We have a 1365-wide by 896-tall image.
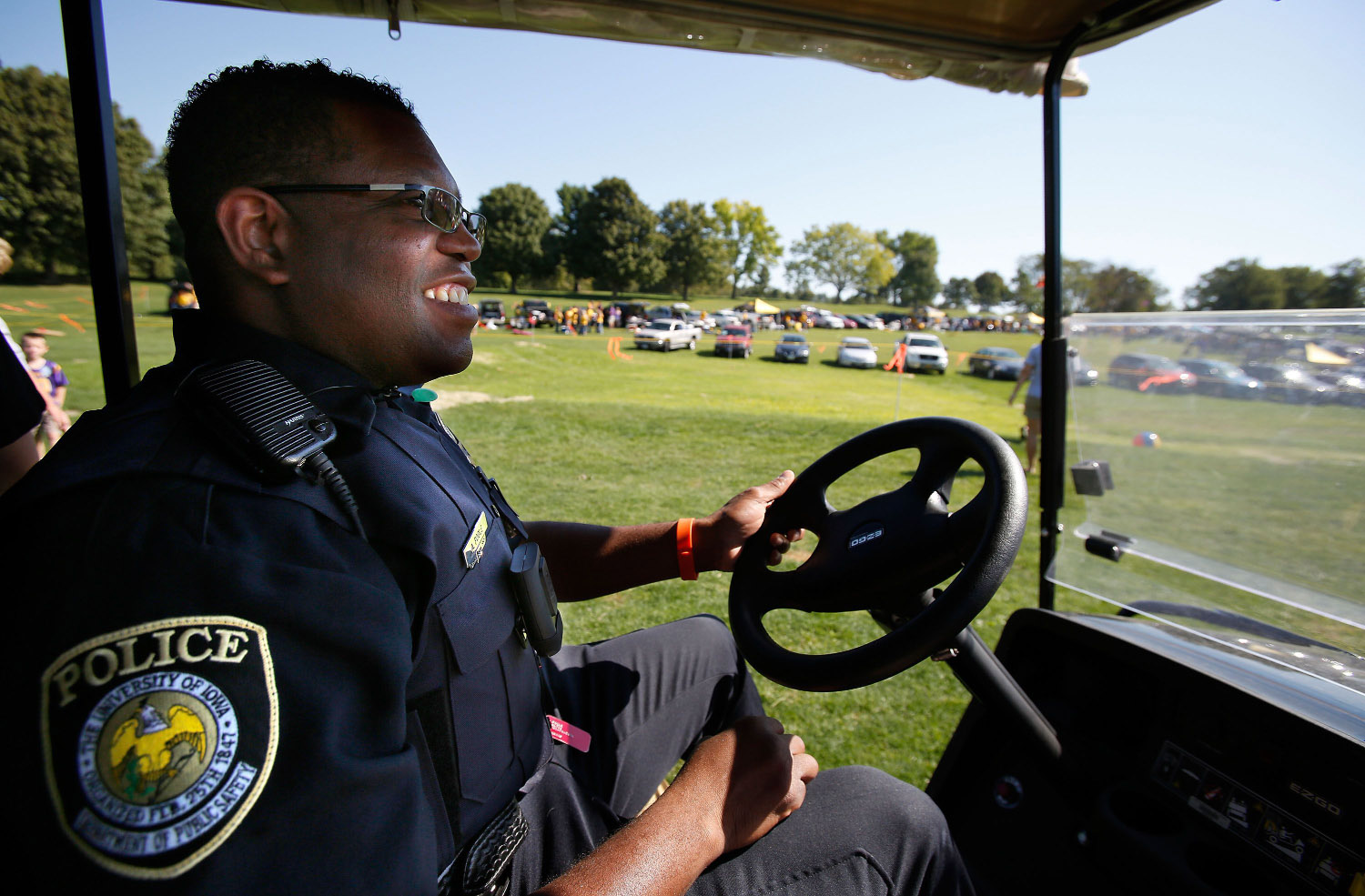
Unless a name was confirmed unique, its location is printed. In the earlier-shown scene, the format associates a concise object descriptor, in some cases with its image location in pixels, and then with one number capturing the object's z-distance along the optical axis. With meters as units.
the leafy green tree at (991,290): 82.81
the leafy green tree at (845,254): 79.66
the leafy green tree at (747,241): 69.06
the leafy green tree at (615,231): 57.78
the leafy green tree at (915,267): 80.69
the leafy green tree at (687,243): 63.97
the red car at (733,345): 29.23
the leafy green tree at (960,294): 84.88
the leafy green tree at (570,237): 58.91
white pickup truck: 31.59
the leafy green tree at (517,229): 55.20
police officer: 0.67
